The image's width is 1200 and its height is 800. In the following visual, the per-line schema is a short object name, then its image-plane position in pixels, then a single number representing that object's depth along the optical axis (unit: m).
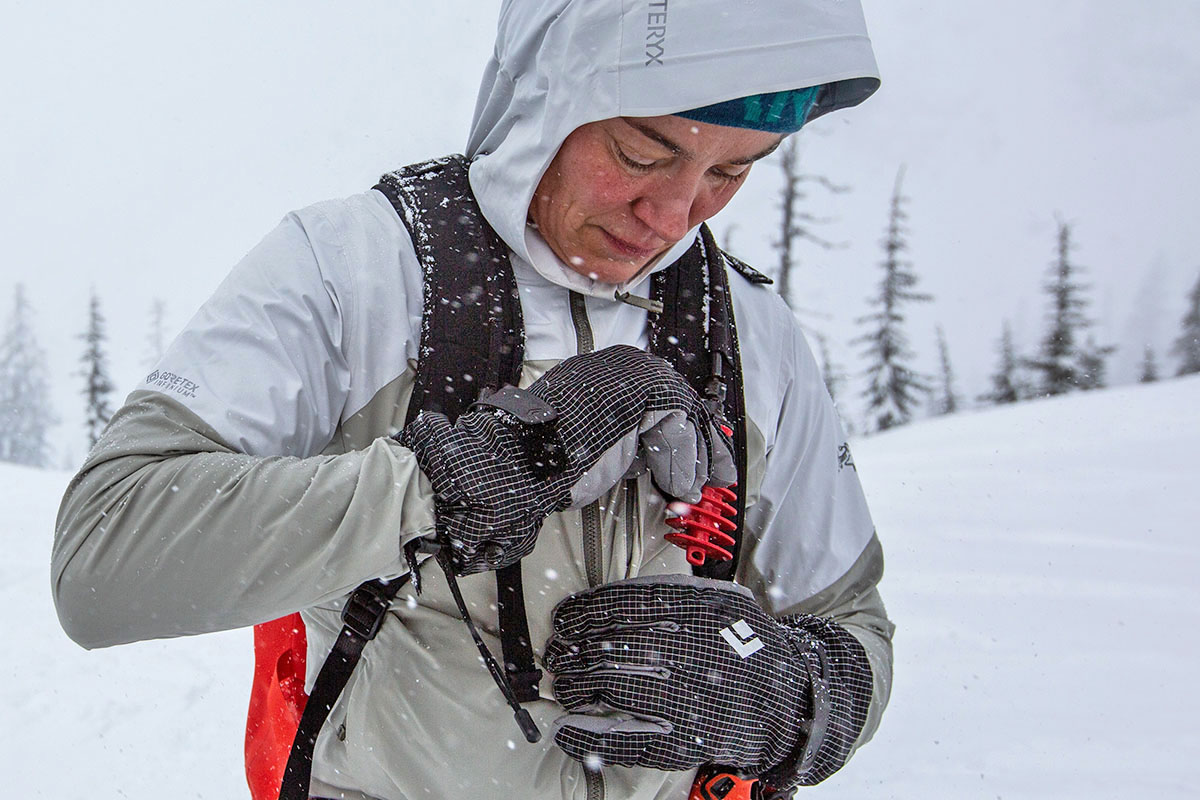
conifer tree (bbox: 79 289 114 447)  31.22
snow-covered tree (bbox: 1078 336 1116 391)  31.22
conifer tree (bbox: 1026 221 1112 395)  31.09
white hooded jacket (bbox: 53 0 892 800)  1.48
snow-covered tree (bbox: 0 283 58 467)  43.19
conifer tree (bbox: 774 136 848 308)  26.70
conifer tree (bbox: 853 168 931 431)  35.09
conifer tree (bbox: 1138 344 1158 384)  33.68
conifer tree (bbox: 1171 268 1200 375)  34.16
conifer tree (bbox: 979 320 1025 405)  34.41
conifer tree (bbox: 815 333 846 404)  31.98
